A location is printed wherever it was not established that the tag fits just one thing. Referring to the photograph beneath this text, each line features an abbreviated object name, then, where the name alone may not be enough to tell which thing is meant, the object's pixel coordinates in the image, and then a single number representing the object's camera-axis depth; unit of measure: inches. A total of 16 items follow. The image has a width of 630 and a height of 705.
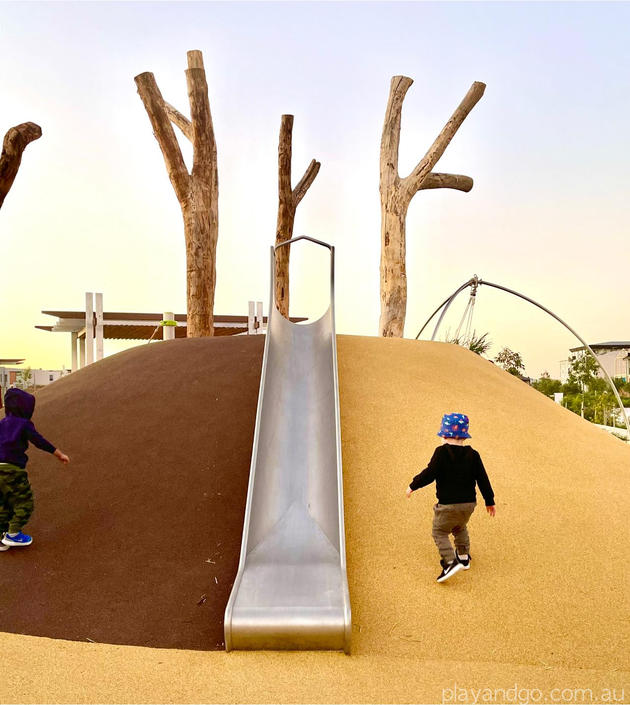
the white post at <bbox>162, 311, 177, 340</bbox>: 671.8
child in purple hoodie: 233.5
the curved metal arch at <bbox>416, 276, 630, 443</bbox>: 479.2
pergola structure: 934.4
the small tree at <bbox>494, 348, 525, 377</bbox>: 1775.3
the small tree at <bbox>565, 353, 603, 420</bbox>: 1584.4
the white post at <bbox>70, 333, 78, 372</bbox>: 1161.4
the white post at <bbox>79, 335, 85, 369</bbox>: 1194.6
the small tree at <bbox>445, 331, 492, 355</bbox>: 786.2
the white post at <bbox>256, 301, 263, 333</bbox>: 985.5
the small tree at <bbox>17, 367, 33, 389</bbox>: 1676.9
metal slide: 178.1
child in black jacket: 202.5
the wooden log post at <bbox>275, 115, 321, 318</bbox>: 637.3
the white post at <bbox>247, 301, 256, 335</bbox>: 954.9
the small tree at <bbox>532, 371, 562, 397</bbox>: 2125.5
